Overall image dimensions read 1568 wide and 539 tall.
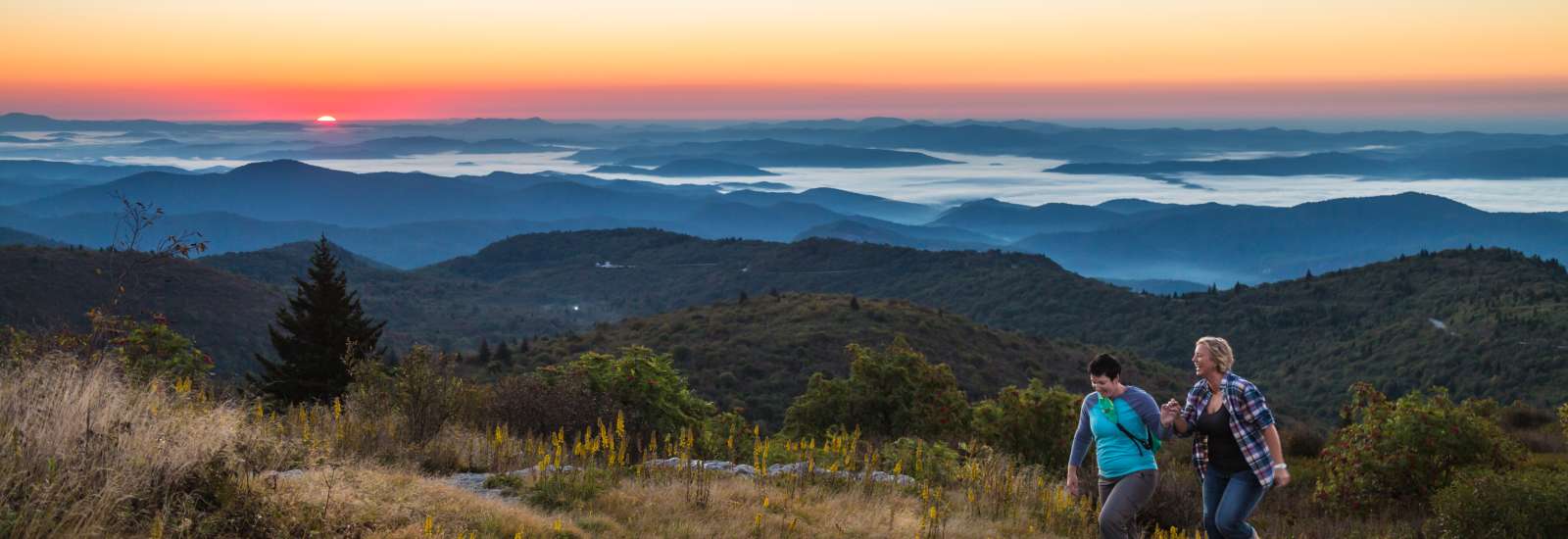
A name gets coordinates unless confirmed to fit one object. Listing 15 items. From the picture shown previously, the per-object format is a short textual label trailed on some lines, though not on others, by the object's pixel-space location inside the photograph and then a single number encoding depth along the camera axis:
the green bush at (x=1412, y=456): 11.02
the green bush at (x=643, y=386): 12.51
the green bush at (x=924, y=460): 9.64
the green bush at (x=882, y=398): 17.98
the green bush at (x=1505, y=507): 7.86
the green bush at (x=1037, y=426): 13.77
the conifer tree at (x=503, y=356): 41.53
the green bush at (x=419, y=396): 8.95
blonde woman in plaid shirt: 6.38
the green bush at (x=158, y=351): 12.73
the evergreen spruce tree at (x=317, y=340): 20.52
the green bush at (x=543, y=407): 11.02
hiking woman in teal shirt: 6.55
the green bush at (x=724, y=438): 11.70
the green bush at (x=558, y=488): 7.08
